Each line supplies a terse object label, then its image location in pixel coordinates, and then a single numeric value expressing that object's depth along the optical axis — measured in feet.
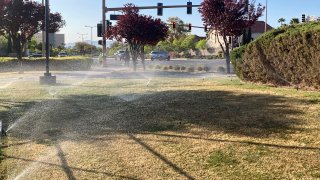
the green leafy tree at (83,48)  340.88
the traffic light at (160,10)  113.39
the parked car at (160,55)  175.51
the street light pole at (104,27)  113.91
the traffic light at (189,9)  112.57
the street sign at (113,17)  110.18
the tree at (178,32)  341.82
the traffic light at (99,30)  116.78
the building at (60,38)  494.55
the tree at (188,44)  261.03
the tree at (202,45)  256.93
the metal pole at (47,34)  53.98
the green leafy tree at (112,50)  306.55
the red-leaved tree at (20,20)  92.75
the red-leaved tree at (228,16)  70.44
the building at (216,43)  247.50
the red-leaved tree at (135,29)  86.58
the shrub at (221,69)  74.80
